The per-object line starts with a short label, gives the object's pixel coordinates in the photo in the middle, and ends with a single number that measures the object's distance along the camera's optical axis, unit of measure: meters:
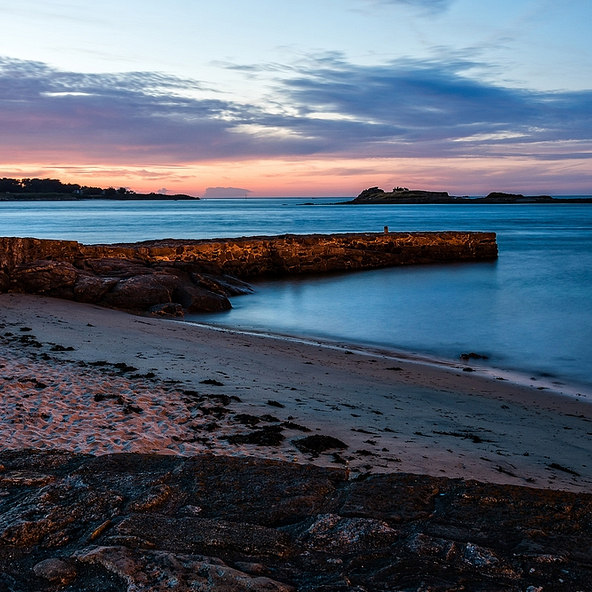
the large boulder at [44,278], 12.41
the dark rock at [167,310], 12.30
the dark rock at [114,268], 14.24
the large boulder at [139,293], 12.66
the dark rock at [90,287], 12.56
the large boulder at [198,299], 13.29
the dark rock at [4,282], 12.09
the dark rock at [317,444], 4.24
